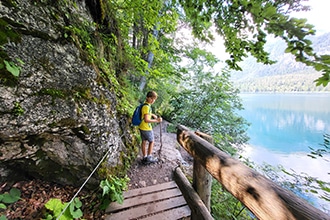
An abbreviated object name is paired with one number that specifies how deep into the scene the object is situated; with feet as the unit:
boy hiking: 12.00
